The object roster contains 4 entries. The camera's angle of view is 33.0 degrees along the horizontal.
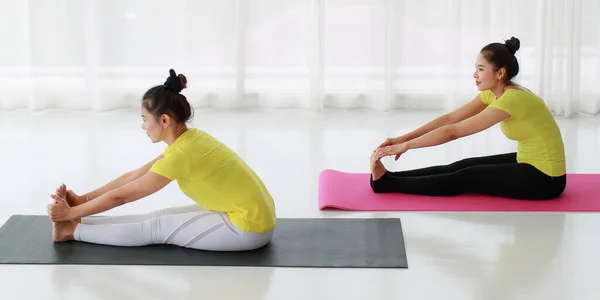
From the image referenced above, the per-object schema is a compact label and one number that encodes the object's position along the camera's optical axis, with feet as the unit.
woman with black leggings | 13.41
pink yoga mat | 13.42
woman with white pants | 11.24
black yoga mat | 11.21
